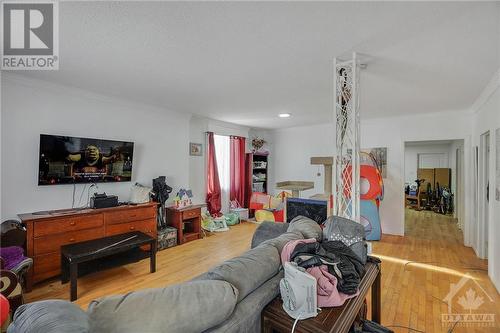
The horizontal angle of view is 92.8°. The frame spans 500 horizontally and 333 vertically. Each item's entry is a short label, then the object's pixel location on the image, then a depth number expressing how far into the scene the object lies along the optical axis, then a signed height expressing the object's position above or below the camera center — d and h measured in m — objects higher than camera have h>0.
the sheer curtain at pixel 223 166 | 5.44 +0.02
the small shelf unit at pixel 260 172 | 6.29 -0.14
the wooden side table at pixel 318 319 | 1.06 -0.71
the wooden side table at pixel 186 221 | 4.05 -0.98
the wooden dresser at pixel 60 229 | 2.56 -0.76
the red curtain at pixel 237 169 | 5.66 -0.05
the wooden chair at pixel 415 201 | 7.30 -1.04
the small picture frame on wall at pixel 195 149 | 4.75 +0.36
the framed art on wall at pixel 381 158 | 4.74 +0.19
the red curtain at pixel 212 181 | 5.07 -0.31
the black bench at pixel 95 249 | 2.36 -0.91
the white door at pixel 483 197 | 3.23 -0.41
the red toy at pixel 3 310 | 1.32 -0.81
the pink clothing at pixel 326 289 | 1.19 -0.61
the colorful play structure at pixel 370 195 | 3.77 -0.46
